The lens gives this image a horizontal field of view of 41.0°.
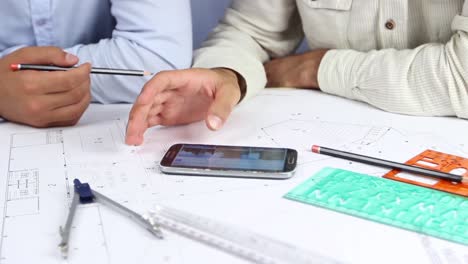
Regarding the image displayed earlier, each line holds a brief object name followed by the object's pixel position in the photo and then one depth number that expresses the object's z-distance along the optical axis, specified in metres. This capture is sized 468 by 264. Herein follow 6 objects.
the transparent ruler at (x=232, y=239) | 0.52
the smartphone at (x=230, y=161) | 0.68
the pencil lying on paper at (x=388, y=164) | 0.65
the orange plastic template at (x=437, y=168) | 0.64
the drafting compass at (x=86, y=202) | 0.56
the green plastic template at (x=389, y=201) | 0.57
